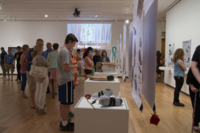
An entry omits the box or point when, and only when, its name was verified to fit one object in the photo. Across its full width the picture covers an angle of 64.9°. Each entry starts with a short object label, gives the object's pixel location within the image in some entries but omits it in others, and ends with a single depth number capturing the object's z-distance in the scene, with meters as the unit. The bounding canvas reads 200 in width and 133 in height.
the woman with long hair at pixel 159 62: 8.44
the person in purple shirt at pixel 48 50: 4.83
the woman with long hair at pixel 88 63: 4.36
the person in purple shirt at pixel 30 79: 3.52
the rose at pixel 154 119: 1.33
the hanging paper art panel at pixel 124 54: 4.18
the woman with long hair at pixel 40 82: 3.20
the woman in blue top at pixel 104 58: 6.93
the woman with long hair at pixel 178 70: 4.10
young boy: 2.25
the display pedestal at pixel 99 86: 2.68
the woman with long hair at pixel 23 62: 4.05
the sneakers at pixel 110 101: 1.62
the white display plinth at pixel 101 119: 1.56
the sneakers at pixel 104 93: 1.96
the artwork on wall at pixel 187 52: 5.29
